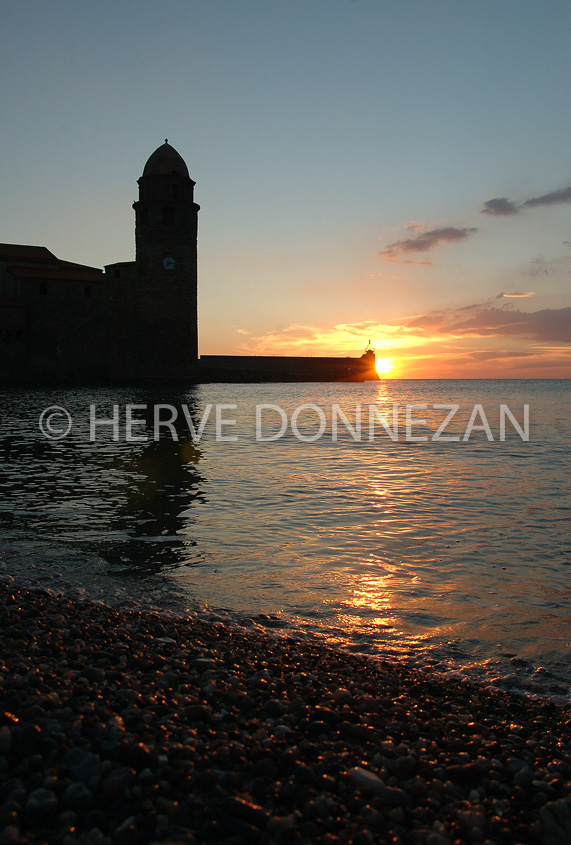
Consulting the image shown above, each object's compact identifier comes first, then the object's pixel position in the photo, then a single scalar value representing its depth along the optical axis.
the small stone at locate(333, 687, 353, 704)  3.07
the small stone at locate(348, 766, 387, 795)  2.33
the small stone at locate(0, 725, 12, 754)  2.39
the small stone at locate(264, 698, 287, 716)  2.88
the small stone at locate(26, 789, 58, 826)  2.03
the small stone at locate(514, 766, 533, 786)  2.51
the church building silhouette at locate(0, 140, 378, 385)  50.22
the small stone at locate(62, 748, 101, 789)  2.23
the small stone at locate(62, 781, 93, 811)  2.11
